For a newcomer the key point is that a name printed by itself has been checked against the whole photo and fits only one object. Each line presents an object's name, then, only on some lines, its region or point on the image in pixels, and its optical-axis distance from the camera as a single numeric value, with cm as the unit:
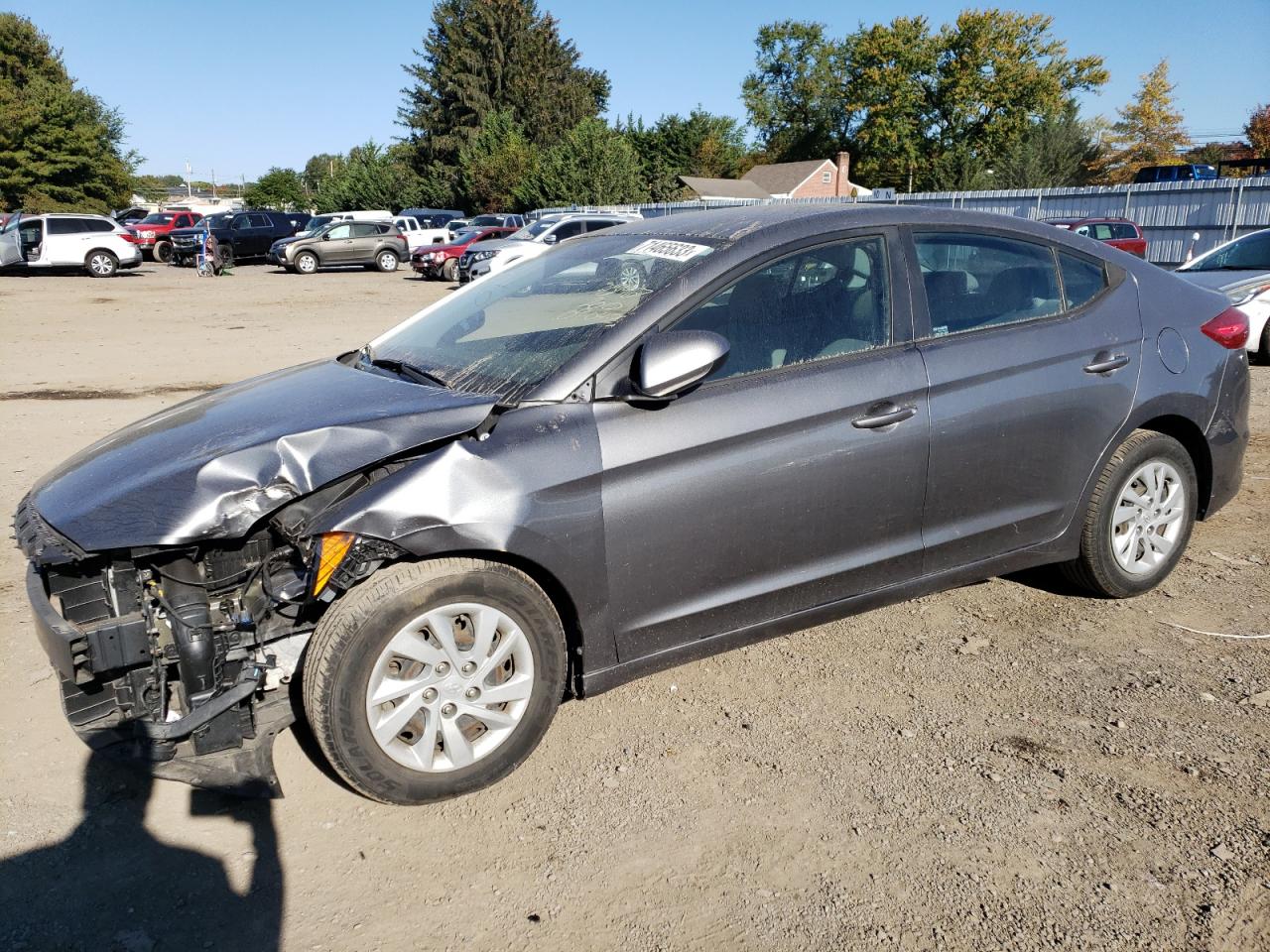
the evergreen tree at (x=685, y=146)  6675
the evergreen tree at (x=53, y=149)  5019
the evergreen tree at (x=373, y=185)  6178
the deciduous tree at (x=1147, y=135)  6700
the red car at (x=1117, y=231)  1967
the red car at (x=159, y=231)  3594
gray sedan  282
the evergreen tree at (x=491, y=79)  6731
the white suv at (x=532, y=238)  2239
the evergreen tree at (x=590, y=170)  4641
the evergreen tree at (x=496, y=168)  5378
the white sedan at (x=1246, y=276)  997
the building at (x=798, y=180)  6565
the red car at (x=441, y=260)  2880
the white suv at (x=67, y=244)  2770
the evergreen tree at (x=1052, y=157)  5691
